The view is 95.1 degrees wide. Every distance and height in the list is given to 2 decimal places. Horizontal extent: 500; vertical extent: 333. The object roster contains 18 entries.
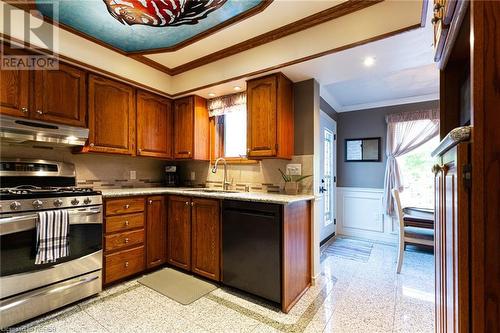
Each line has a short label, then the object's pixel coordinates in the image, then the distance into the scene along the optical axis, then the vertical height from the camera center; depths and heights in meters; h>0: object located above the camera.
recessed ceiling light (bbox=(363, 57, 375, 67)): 2.11 +1.01
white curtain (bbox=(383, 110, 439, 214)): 3.65 +0.53
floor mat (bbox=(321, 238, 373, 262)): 3.27 -1.28
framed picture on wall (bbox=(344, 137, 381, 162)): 4.14 +0.33
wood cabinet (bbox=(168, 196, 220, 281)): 2.40 -0.76
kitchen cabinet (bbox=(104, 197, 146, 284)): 2.29 -0.75
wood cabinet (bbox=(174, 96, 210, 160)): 3.21 +0.56
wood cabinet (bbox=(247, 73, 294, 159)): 2.44 +0.56
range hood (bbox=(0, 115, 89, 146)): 1.95 +0.33
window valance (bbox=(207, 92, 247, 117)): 2.98 +0.87
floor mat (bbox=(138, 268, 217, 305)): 2.18 -1.23
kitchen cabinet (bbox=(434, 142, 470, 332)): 0.66 -0.24
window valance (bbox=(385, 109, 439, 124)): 3.61 +0.85
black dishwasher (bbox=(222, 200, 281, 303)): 1.97 -0.74
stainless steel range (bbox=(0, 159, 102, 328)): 1.69 -0.63
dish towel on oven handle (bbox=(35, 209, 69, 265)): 1.79 -0.55
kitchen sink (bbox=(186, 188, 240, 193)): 2.91 -0.30
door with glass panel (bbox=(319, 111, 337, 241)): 3.75 -0.10
